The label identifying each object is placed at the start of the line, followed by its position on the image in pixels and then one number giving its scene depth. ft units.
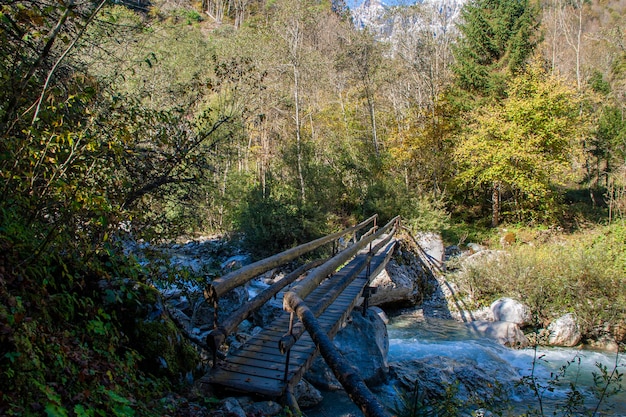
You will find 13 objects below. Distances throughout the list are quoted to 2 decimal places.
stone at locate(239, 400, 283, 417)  11.12
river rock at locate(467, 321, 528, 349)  32.53
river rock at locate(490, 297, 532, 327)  36.78
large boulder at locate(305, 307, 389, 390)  18.94
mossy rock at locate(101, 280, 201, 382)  12.28
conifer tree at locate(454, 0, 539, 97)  72.59
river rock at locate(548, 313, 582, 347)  33.96
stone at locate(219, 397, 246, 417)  10.47
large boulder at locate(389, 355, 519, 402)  20.84
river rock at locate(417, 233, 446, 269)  51.88
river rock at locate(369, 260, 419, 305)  38.70
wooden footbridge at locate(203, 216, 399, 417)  7.32
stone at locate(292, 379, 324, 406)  16.02
